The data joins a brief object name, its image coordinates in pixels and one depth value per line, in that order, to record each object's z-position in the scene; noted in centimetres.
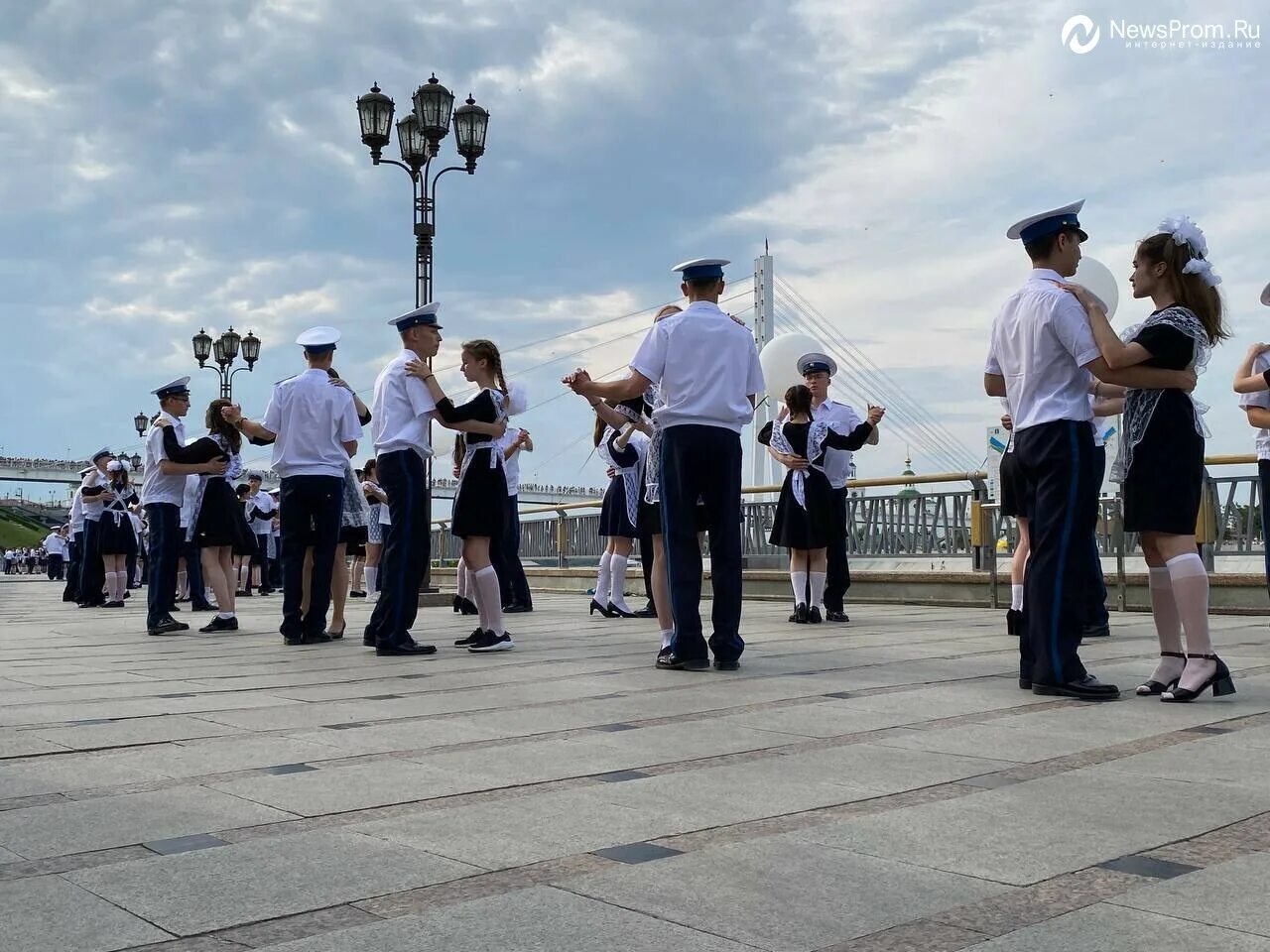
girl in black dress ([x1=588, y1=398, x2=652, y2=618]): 1098
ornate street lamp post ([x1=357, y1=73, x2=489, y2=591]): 1568
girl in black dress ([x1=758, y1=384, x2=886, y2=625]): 1009
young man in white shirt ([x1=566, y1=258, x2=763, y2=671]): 671
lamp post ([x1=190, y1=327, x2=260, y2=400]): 2684
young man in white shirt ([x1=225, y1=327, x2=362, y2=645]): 892
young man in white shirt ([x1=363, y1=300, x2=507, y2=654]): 790
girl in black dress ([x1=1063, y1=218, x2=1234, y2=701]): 519
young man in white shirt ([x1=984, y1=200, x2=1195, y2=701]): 535
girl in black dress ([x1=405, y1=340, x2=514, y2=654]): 798
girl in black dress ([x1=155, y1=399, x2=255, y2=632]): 1048
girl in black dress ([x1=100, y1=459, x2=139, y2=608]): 1625
